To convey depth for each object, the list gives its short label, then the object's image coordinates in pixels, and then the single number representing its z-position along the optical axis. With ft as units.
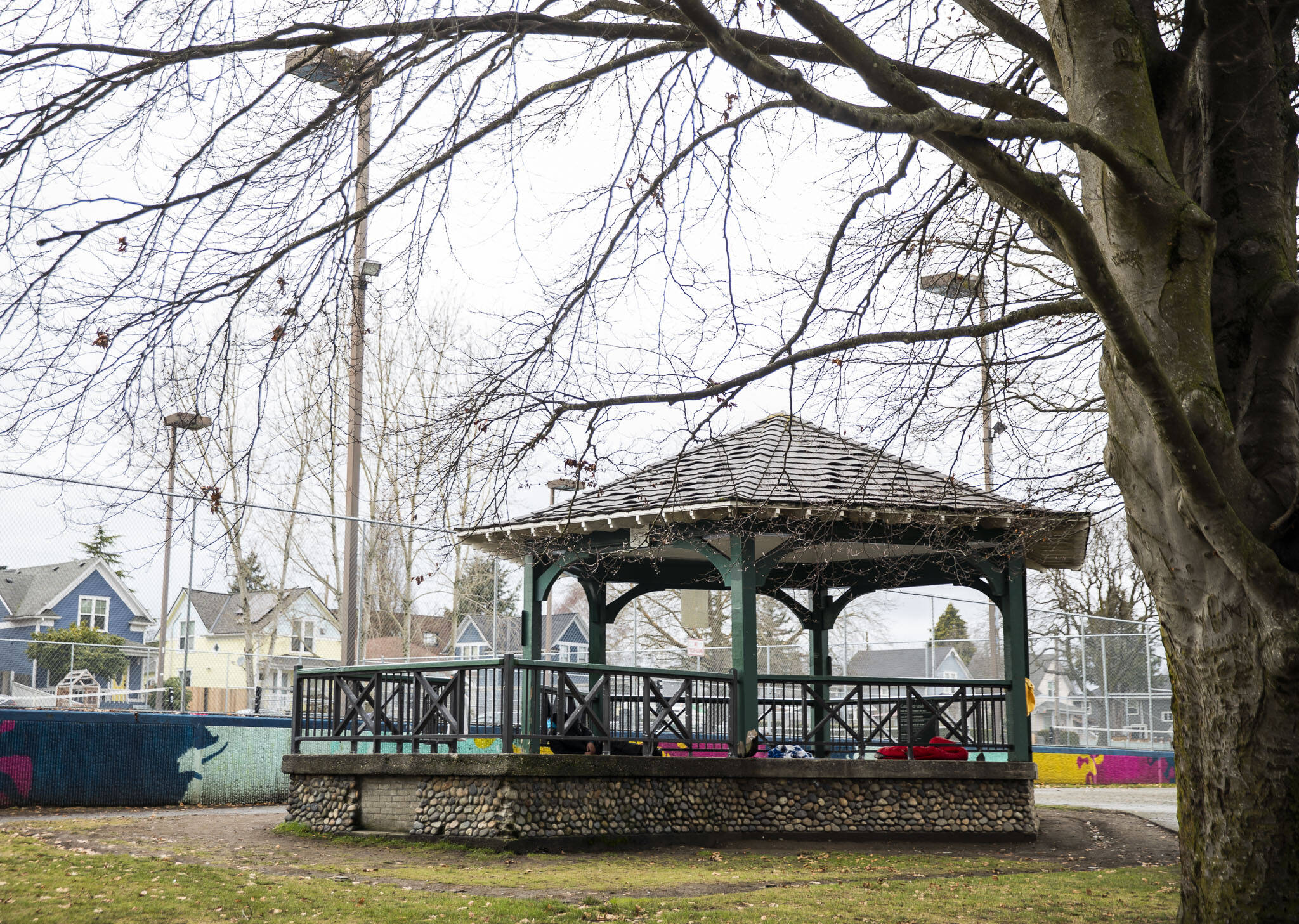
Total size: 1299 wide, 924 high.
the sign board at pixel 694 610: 54.34
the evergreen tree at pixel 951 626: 185.37
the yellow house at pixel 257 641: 78.12
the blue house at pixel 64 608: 61.05
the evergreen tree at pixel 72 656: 60.64
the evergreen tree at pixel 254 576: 118.32
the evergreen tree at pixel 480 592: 118.52
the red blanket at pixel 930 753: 47.26
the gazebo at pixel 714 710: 40.22
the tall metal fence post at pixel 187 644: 58.03
